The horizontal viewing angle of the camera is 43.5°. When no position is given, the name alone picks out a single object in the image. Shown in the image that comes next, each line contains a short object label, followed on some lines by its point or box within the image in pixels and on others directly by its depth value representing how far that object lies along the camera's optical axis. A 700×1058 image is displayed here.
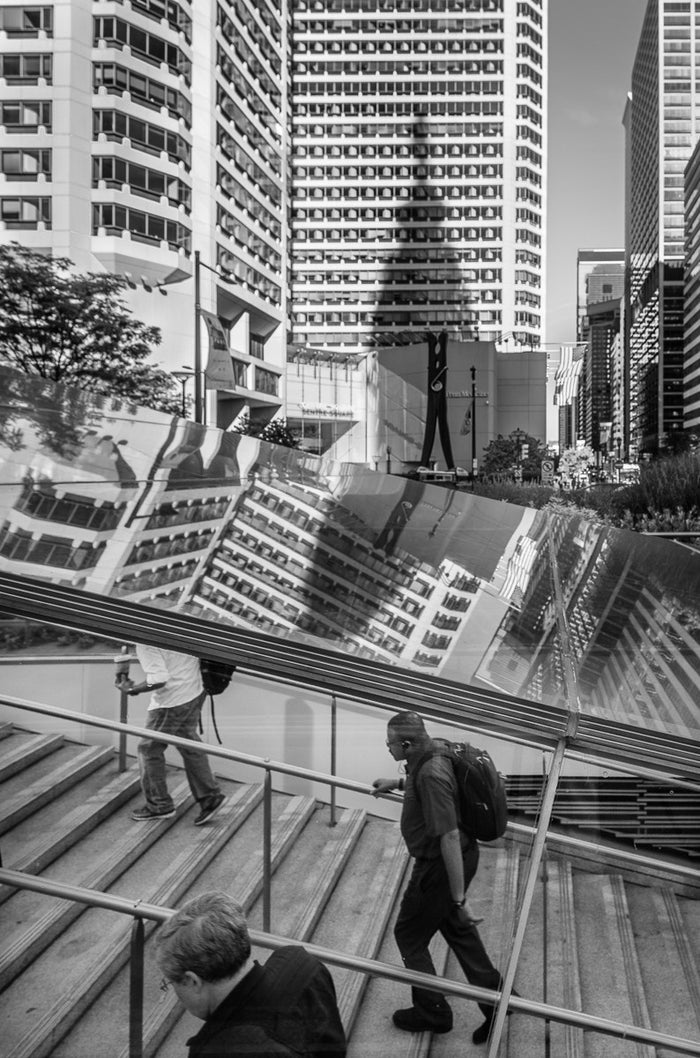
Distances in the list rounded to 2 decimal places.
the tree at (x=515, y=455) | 65.19
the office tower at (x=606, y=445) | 130.25
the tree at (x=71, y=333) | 25.83
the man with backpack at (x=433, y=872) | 2.33
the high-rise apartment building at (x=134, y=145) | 40.38
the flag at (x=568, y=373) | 83.00
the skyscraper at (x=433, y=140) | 102.88
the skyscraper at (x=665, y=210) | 161.38
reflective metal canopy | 3.55
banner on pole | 26.77
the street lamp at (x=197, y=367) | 28.85
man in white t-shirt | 2.89
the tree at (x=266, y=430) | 50.67
